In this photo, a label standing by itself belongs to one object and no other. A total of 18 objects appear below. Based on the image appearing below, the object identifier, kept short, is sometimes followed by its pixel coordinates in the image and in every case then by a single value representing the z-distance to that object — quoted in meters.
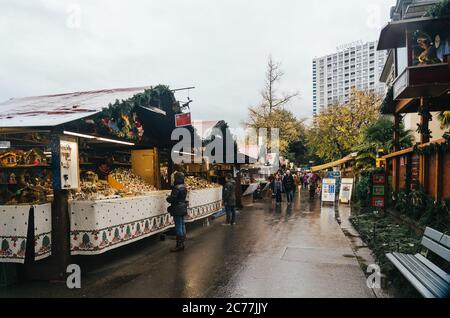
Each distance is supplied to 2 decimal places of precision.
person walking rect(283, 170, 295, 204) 19.02
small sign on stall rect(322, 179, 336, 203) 17.84
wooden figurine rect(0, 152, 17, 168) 7.54
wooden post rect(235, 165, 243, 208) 16.78
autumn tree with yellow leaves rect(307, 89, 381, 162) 29.67
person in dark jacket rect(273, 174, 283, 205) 18.36
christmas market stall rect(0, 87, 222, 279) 5.45
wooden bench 3.64
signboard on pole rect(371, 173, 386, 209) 10.89
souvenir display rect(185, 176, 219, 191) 11.18
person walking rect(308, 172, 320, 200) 22.30
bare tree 30.13
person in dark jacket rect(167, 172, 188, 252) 7.74
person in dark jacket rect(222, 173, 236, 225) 11.70
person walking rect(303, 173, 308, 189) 37.76
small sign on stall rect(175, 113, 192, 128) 9.66
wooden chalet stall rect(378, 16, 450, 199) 7.65
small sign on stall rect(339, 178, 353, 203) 18.58
